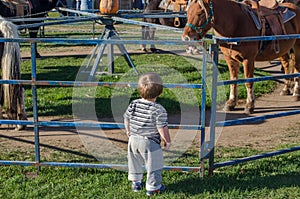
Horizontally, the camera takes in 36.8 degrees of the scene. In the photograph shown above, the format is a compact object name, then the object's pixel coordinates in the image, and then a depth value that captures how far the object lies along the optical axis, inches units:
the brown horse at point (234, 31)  251.3
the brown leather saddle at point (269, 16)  281.7
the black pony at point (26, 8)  390.0
